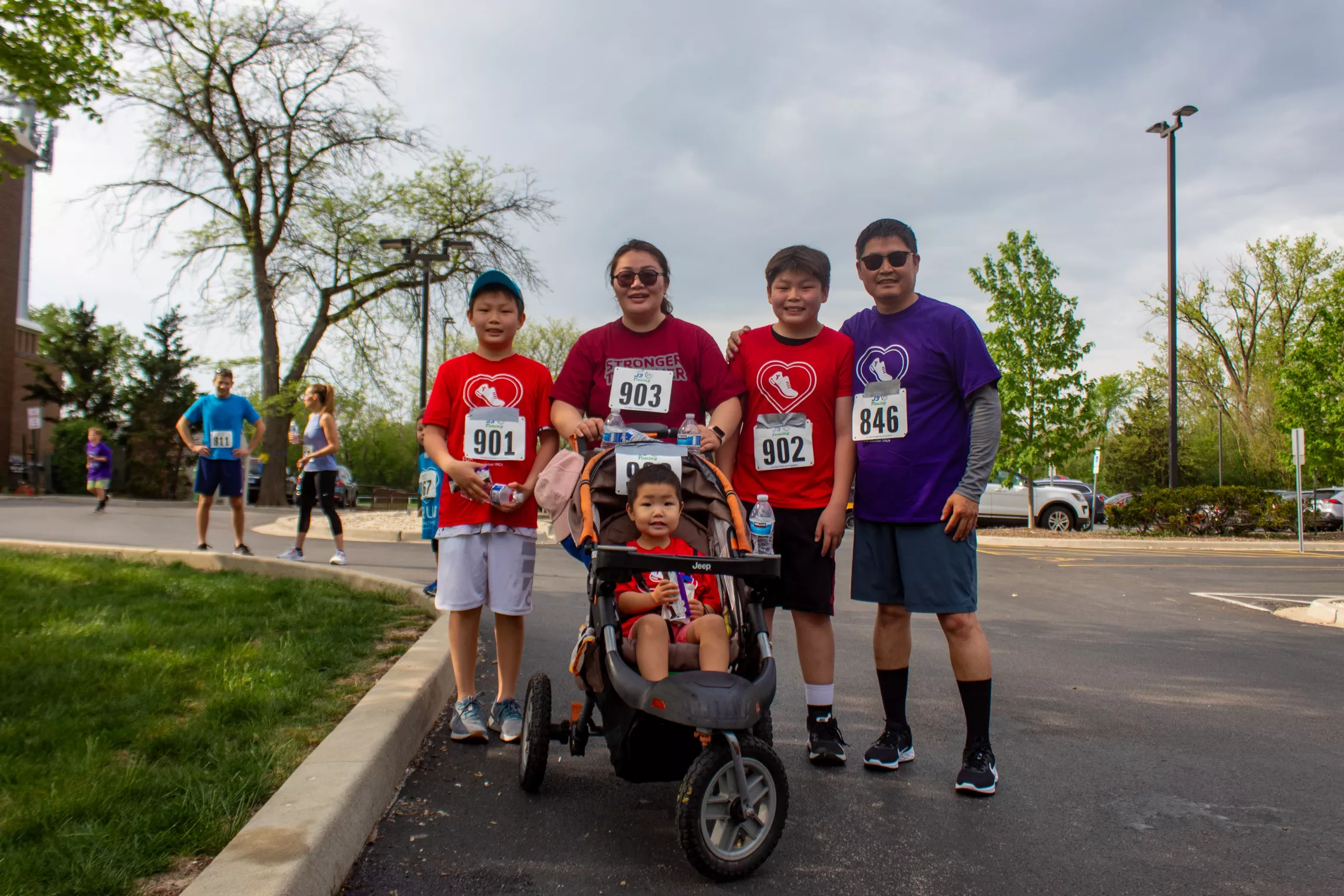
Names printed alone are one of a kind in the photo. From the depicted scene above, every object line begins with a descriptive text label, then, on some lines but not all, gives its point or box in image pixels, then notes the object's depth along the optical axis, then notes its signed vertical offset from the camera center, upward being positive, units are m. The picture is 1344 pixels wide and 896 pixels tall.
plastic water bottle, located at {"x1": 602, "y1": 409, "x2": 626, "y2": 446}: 3.58 +0.19
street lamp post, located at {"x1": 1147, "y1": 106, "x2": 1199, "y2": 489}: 21.08 +5.69
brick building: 33.78 +4.70
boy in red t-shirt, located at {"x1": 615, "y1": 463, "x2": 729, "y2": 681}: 2.80 -0.40
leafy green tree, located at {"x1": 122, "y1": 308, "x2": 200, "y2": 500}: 32.31 +2.34
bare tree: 24.33 +8.37
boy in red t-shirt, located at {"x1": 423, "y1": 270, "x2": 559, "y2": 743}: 3.86 -0.04
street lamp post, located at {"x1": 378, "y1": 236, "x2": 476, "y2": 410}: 22.39 +5.72
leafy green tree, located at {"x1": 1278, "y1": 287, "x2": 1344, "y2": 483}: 24.30 +2.75
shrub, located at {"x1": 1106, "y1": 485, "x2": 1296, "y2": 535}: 20.48 -0.53
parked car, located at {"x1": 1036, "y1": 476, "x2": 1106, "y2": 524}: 25.97 -0.11
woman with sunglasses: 3.80 +0.48
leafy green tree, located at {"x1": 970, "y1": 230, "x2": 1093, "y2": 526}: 22.38 +2.89
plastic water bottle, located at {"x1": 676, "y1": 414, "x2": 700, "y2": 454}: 3.47 +0.16
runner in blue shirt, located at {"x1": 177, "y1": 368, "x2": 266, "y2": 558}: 9.06 +0.17
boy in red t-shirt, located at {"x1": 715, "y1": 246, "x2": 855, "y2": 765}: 3.70 +0.13
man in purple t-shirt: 3.50 +0.06
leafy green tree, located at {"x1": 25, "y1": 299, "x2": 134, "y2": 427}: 36.06 +4.16
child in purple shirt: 20.05 +0.16
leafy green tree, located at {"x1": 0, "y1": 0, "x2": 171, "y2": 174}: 5.52 +2.70
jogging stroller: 2.53 -0.67
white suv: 23.52 -0.56
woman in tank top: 9.23 +0.12
